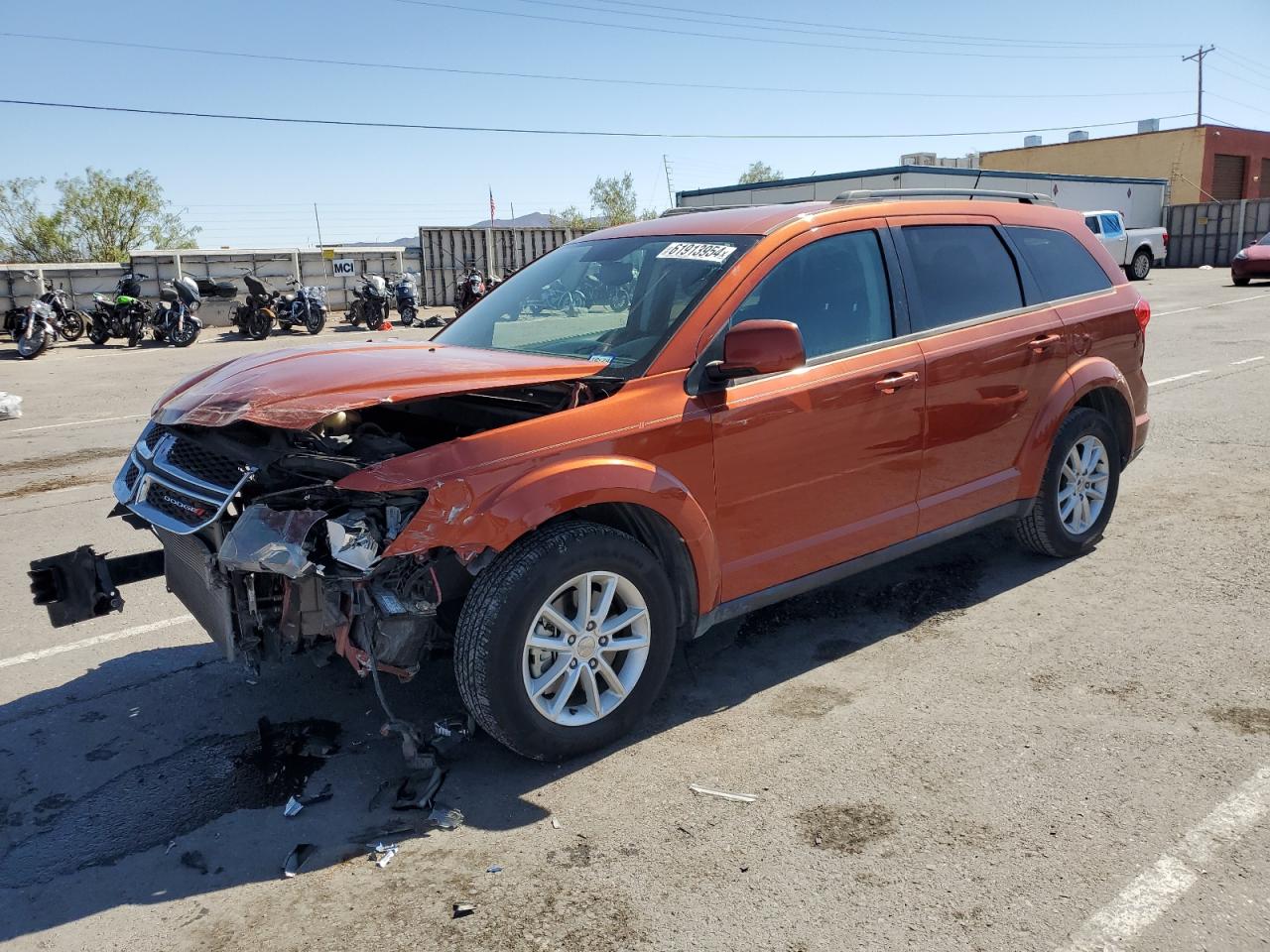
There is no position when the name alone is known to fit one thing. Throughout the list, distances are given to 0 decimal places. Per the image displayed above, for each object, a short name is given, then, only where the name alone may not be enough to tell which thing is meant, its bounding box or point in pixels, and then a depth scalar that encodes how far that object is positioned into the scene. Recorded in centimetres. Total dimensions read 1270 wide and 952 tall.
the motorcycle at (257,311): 2261
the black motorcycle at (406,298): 2538
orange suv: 327
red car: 2567
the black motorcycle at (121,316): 2136
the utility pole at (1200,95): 7457
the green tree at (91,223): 4997
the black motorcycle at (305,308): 2302
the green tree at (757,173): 9541
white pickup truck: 2881
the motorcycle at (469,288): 2420
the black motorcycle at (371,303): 2472
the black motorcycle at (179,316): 2127
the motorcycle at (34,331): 1934
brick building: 4606
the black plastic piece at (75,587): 374
